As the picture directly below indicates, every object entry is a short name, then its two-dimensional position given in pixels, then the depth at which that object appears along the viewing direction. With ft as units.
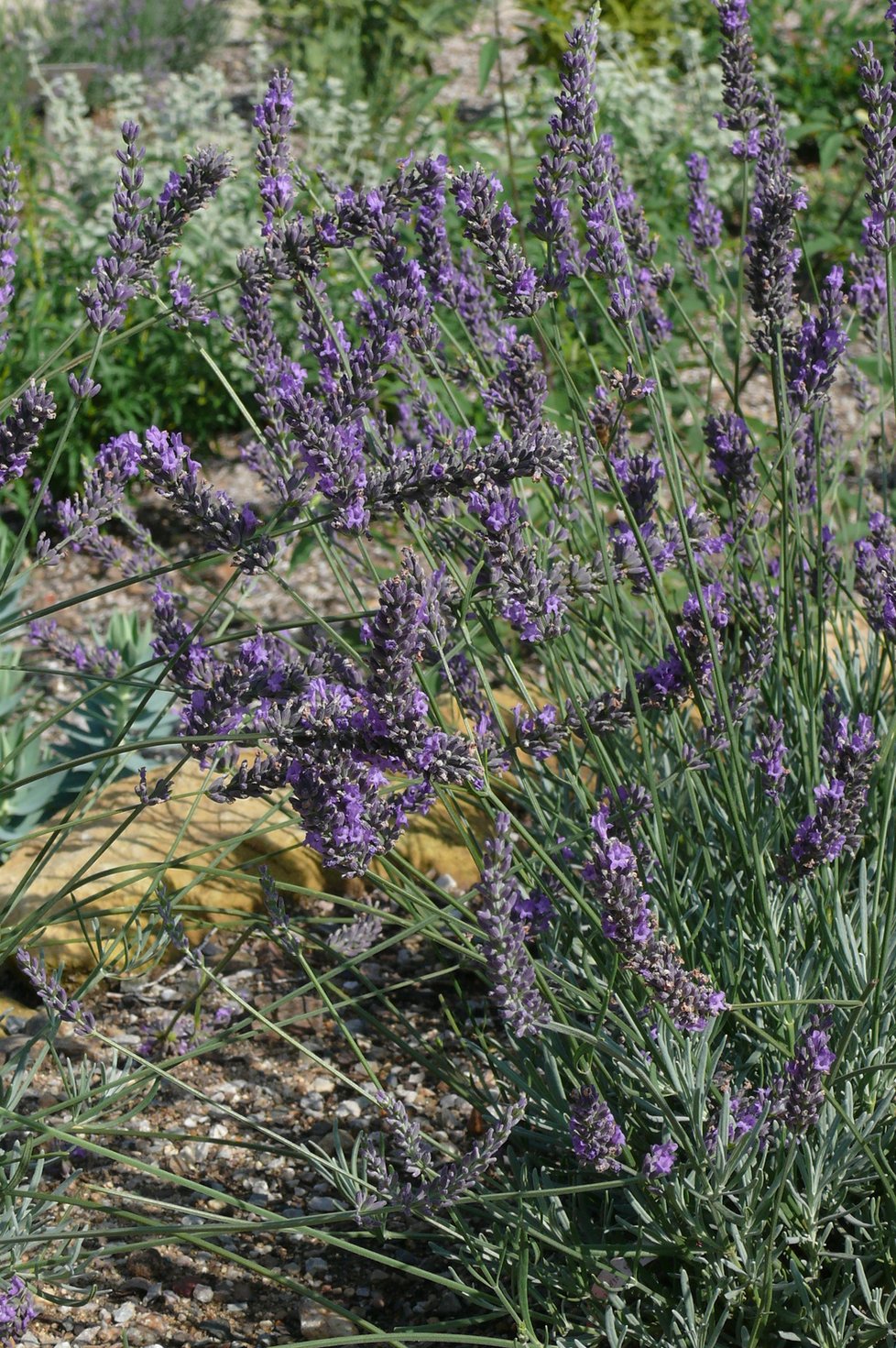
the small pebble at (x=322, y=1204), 7.63
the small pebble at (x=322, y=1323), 6.86
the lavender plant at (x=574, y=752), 5.21
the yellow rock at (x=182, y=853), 9.72
